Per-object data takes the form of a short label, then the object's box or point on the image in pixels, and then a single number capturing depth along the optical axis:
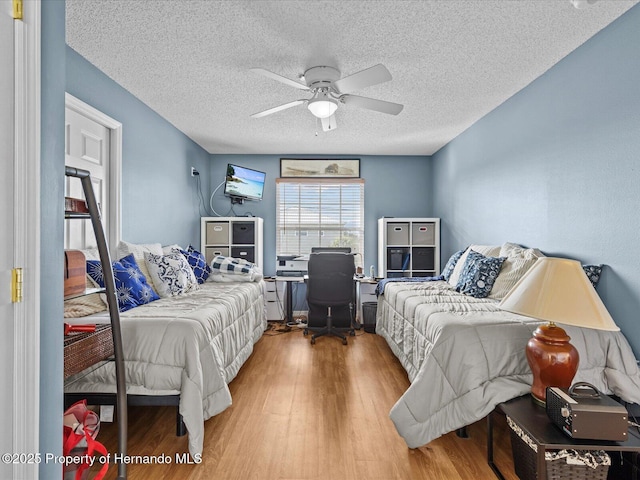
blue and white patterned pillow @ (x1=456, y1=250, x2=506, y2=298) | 3.04
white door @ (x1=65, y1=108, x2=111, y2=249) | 2.56
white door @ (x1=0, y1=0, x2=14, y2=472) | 0.93
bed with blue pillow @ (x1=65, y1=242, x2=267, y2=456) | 2.01
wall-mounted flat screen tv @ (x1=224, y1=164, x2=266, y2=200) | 5.03
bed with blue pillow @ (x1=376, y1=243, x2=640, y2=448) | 1.91
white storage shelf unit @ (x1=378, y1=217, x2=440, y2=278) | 5.20
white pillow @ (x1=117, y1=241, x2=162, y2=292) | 2.99
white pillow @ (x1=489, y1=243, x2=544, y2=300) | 2.80
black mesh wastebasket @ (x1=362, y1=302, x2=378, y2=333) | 4.57
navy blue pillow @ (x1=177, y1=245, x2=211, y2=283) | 3.90
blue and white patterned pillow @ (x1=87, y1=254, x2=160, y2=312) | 2.51
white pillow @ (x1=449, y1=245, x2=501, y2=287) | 3.40
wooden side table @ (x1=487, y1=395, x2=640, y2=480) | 1.42
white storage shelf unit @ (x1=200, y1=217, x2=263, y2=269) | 5.07
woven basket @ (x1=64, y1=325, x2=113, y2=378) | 1.41
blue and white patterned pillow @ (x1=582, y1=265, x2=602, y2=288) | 2.25
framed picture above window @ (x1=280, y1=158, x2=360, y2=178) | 5.58
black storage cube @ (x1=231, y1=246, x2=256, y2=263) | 5.09
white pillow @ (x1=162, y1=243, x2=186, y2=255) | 3.64
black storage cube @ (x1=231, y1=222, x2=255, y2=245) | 5.07
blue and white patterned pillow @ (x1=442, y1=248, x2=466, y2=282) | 3.94
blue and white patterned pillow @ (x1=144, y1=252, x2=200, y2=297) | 3.02
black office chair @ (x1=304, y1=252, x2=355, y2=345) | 4.01
